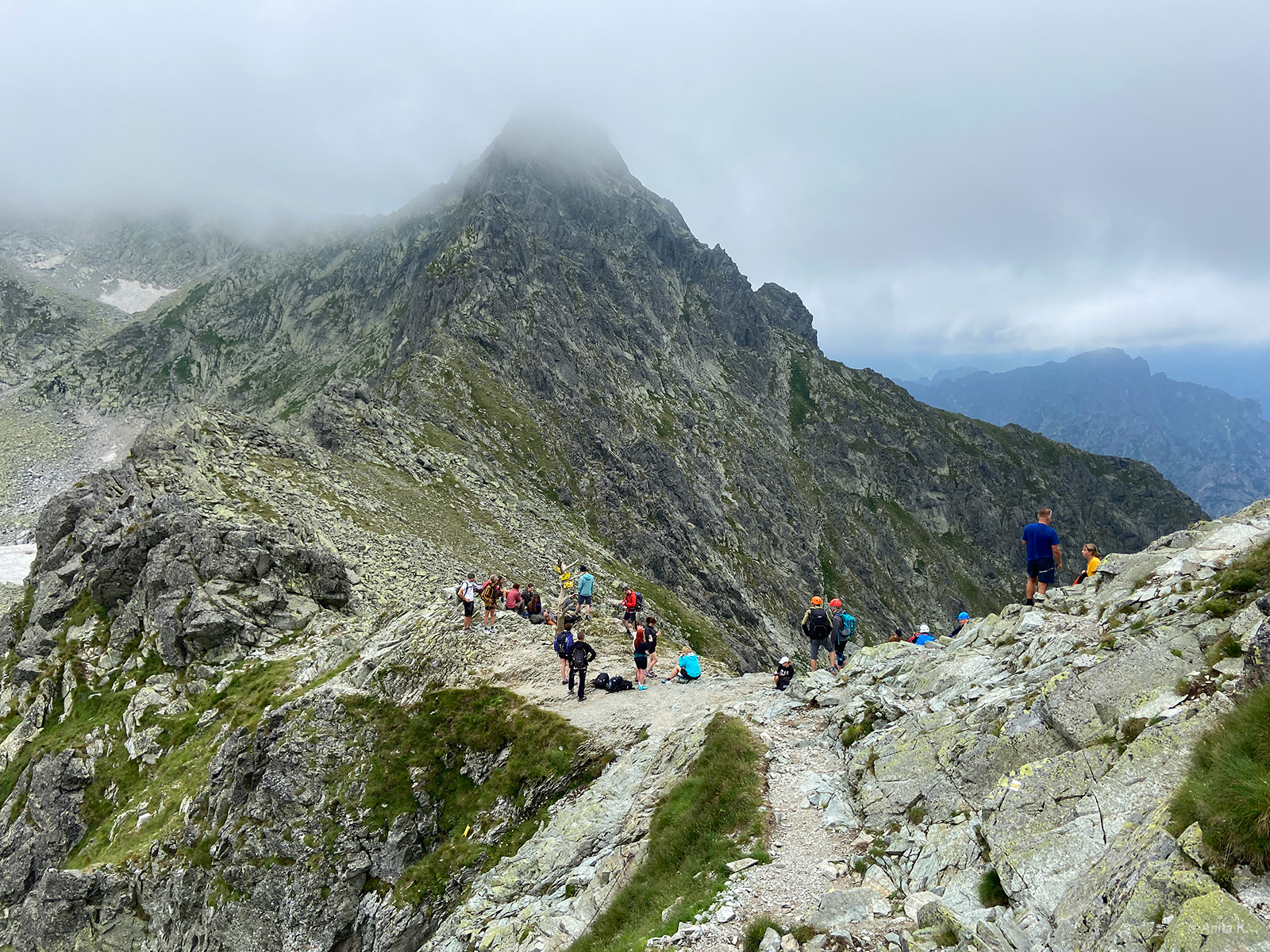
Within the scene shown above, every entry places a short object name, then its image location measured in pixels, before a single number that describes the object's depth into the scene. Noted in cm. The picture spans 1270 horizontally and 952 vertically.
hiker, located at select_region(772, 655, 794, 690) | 2305
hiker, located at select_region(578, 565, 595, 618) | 2948
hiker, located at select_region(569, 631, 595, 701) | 2431
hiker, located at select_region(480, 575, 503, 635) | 2994
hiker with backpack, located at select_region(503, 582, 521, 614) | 3225
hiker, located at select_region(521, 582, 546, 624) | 3222
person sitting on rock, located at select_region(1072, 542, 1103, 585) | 1841
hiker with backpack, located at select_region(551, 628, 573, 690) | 2631
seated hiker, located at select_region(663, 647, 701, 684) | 2655
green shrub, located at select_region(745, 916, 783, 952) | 1022
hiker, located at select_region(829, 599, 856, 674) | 2283
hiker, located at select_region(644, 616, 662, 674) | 2584
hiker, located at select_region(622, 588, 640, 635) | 3002
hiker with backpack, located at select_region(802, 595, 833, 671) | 2244
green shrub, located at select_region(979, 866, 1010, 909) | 927
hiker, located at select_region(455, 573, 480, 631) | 2936
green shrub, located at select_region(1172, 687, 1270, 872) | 644
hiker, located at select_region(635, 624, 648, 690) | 2566
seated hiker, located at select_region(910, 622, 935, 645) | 2205
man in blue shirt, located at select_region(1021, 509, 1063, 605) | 1823
